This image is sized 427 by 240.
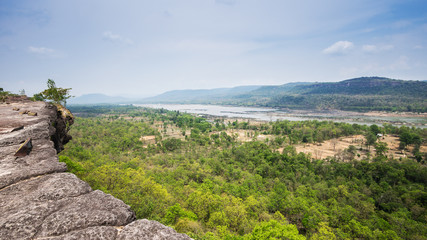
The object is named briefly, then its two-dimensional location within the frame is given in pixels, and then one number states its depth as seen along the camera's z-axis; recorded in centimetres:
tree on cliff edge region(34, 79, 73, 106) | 2569
